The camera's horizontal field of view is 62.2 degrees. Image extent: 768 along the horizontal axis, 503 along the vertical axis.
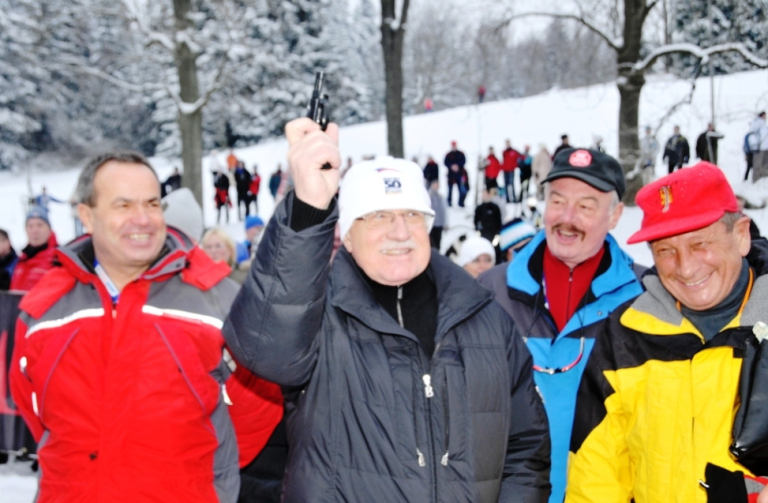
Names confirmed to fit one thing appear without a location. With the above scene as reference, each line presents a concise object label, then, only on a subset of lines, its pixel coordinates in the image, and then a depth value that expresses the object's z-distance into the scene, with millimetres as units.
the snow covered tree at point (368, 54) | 49594
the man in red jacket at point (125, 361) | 2260
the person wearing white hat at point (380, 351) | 1808
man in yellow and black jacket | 1986
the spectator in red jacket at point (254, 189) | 20094
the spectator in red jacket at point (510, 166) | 20469
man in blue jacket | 2672
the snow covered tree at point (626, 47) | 12328
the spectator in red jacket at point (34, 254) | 6004
